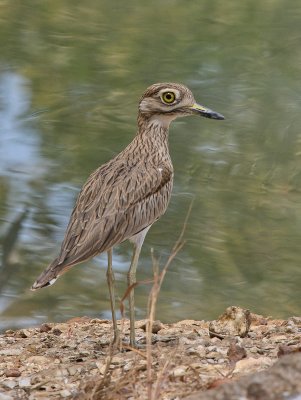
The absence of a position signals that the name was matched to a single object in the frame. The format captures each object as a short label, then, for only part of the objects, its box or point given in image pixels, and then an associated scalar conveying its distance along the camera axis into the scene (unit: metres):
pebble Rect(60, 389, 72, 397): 10.83
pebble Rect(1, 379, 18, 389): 11.37
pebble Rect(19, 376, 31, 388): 11.36
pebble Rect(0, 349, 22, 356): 12.82
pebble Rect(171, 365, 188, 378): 10.70
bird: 12.31
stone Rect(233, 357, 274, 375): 10.98
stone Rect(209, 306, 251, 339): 12.82
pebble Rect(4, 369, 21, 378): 11.84
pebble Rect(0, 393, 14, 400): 10.72
